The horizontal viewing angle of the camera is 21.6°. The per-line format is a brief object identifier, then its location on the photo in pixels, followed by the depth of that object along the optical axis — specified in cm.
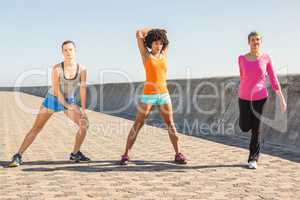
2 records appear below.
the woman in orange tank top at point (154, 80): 1164
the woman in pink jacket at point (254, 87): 1150
